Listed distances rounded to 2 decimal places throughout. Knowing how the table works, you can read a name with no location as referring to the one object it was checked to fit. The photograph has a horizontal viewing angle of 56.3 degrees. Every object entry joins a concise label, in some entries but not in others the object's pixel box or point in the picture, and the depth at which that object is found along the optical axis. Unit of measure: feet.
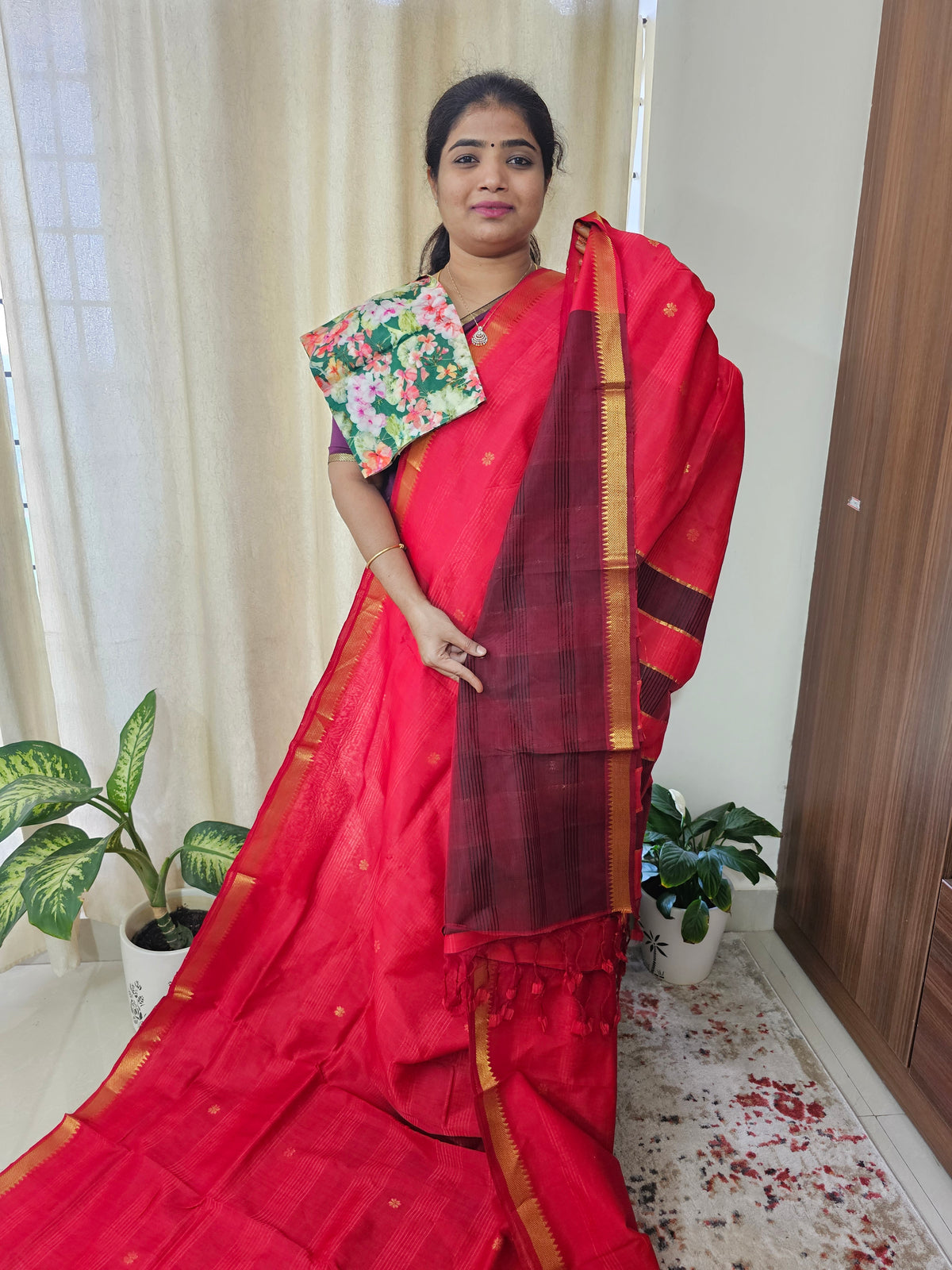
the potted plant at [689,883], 5.30
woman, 3.71
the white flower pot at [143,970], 4.89
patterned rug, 3.97
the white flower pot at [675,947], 5.56
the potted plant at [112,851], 4.39
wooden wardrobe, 4.40
